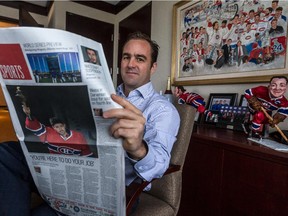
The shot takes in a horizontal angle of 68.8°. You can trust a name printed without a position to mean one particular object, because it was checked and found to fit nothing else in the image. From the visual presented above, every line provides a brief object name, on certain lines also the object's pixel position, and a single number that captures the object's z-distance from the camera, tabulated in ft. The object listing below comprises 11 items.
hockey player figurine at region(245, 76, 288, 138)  3.27
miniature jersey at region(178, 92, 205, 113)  4.86
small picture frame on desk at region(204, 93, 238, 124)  4.66
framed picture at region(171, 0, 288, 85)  3.99
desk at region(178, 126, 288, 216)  2.63
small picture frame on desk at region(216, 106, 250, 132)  4.12
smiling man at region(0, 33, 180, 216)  1.63
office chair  2.95
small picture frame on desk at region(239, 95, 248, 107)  4.37
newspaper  1.45
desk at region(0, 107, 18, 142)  9.30
